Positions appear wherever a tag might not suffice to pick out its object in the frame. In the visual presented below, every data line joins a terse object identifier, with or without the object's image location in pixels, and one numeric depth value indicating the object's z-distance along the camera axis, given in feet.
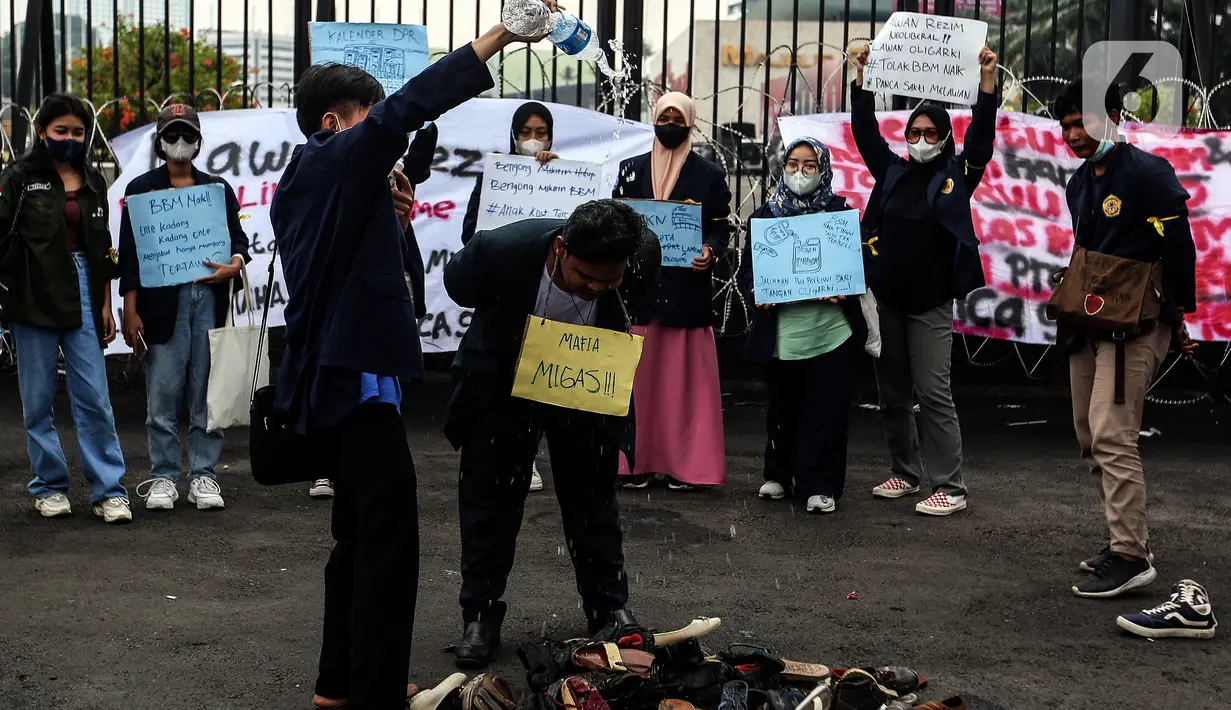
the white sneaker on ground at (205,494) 21.34
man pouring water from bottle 11.78
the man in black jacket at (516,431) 14.20
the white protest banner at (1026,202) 29.30
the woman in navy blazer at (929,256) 21.74
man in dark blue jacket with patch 17.25
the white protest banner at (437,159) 28.81
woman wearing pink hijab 23.16
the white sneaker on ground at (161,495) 21.21
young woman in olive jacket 20.17
